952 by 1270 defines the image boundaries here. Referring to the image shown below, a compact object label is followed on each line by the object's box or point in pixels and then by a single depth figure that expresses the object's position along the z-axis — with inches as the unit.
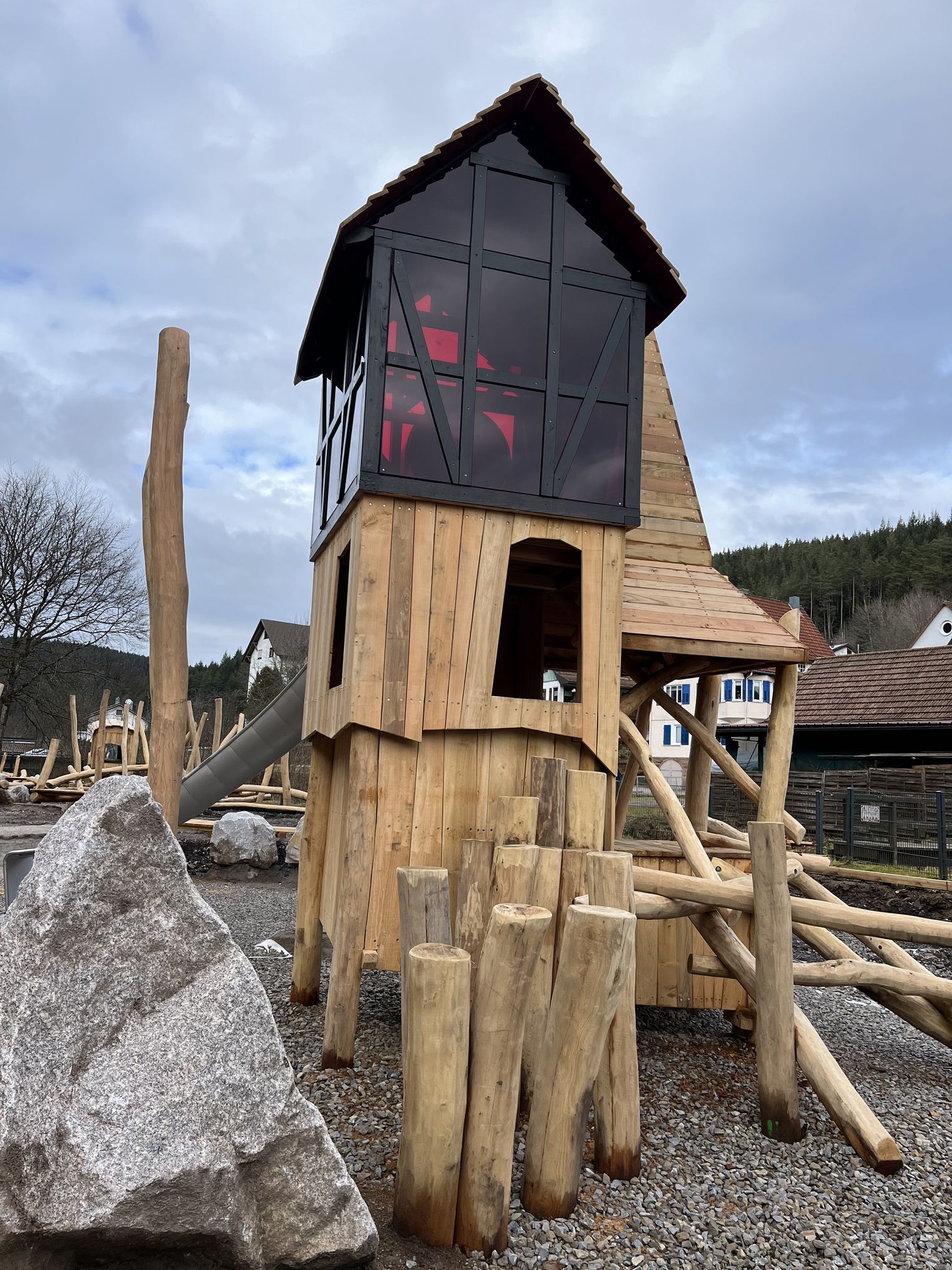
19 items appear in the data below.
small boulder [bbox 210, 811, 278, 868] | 618.8
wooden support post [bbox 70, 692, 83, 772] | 904.3
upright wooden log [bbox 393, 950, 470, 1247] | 131.5
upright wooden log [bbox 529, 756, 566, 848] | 191.0
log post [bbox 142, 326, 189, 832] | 195.0
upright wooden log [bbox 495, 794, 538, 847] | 188.9
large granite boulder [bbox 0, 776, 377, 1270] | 106.4
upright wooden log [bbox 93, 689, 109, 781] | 790.5
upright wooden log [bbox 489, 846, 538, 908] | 163.5
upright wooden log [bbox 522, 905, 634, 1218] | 137.3
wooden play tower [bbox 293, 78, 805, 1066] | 234.5
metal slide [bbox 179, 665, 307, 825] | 474.9
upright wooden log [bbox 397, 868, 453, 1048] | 161.9
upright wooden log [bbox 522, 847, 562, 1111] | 170.1
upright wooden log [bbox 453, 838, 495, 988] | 175.5
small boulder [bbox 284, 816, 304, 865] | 639.8
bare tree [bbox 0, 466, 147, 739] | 1210.0
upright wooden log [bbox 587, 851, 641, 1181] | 163.3
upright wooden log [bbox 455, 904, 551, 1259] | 134.6
